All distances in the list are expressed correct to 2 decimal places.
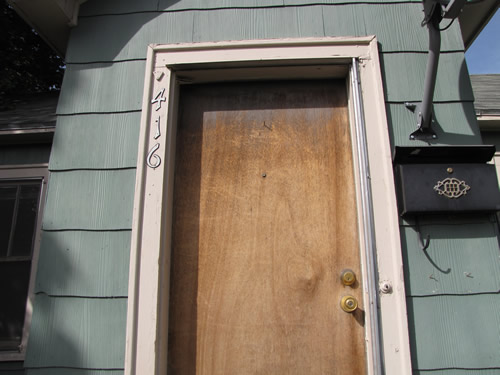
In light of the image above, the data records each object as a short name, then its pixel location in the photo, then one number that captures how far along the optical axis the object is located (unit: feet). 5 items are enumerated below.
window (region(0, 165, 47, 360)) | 8.77
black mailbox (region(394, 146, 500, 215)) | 5.09
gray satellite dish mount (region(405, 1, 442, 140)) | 5.17
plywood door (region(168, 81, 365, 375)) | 5.22
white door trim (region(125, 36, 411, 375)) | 4.89
